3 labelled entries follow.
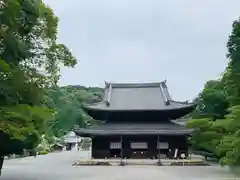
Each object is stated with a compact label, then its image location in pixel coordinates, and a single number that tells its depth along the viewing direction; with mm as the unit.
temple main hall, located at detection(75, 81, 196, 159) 35500
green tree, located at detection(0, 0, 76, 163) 11250
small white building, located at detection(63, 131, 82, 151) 79100
